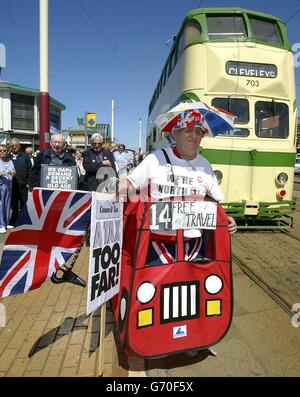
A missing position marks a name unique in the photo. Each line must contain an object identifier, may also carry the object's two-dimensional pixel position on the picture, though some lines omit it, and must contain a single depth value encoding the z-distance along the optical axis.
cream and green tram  7.40
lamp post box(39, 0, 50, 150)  7.42
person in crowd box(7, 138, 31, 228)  8.08
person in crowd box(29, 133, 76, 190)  5.68
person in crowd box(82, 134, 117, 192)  6.49
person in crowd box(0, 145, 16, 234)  7.52
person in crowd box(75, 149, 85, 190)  7.00
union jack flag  2.77
